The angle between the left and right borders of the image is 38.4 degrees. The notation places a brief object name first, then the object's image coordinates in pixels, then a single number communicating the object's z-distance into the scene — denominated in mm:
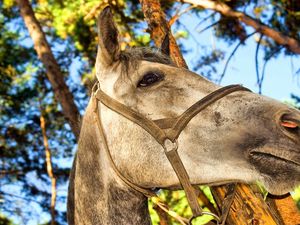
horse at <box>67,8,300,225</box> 2438
